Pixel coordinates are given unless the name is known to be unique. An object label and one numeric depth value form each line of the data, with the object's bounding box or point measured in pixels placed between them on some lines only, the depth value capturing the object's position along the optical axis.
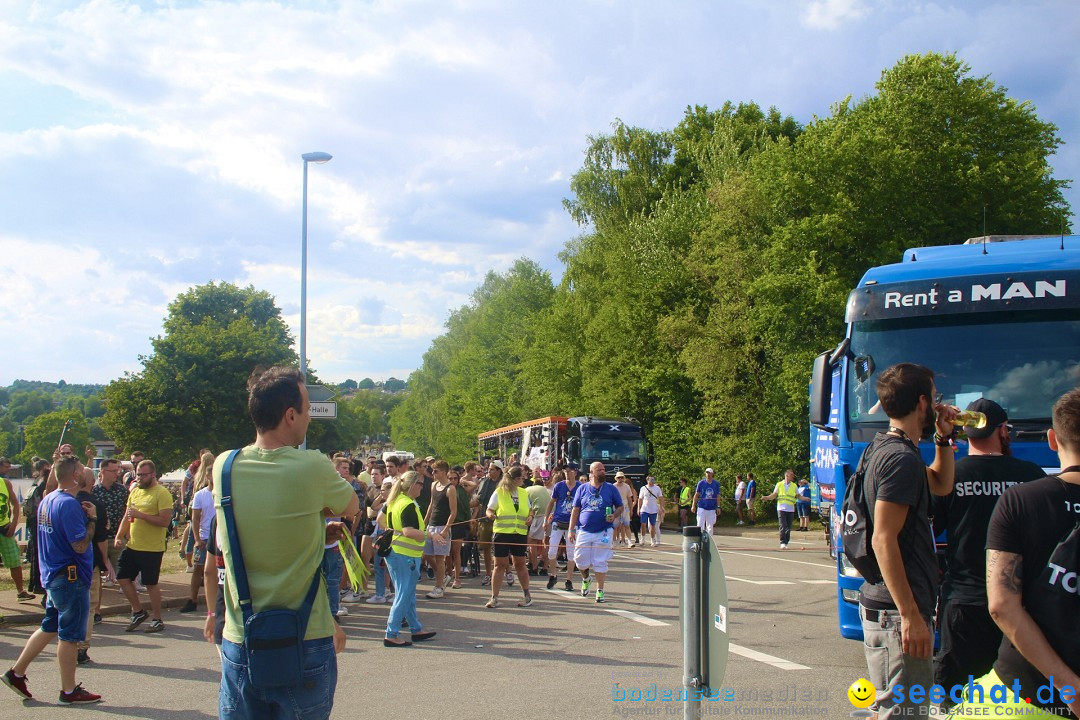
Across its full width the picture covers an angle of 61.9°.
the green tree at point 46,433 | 98.56
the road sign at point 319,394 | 17.53
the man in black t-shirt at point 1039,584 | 2.87
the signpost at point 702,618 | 3.61
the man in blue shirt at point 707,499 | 21.48
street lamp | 22.22
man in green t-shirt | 3.29
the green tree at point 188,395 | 43.28
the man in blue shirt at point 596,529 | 12.33
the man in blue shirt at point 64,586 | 6.78
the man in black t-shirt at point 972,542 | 4.19
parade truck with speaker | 31.08
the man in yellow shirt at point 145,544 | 9.92
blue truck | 6.70
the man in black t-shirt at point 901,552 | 3.76
